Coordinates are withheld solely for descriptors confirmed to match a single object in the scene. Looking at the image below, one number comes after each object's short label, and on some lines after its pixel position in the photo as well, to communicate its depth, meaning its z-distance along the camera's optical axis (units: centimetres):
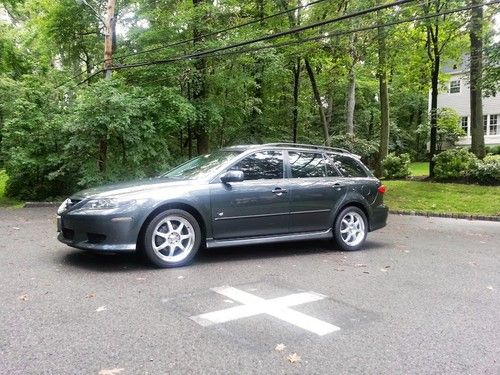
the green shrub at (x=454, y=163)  1805
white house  3422
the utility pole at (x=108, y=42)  1439
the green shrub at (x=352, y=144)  2228
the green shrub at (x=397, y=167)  2036
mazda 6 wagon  594
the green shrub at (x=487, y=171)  1694
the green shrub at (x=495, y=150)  2987
